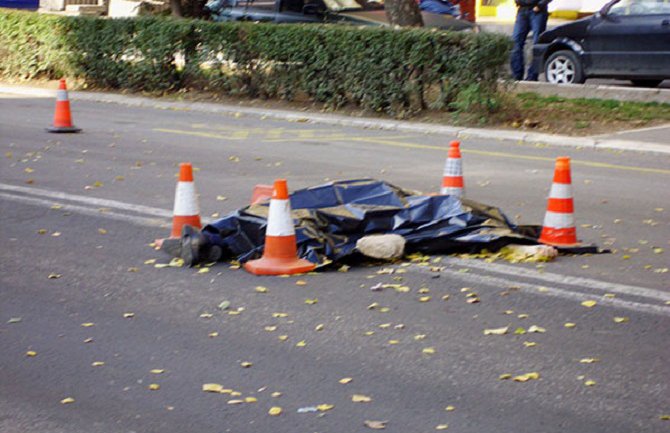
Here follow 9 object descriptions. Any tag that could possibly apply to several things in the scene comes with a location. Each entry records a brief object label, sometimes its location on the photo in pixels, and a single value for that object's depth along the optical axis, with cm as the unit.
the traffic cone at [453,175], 923
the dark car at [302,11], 2259
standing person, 2067
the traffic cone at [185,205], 834
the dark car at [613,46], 1864
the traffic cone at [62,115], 1523
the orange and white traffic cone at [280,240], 765
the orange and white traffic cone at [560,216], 836
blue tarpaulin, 799
